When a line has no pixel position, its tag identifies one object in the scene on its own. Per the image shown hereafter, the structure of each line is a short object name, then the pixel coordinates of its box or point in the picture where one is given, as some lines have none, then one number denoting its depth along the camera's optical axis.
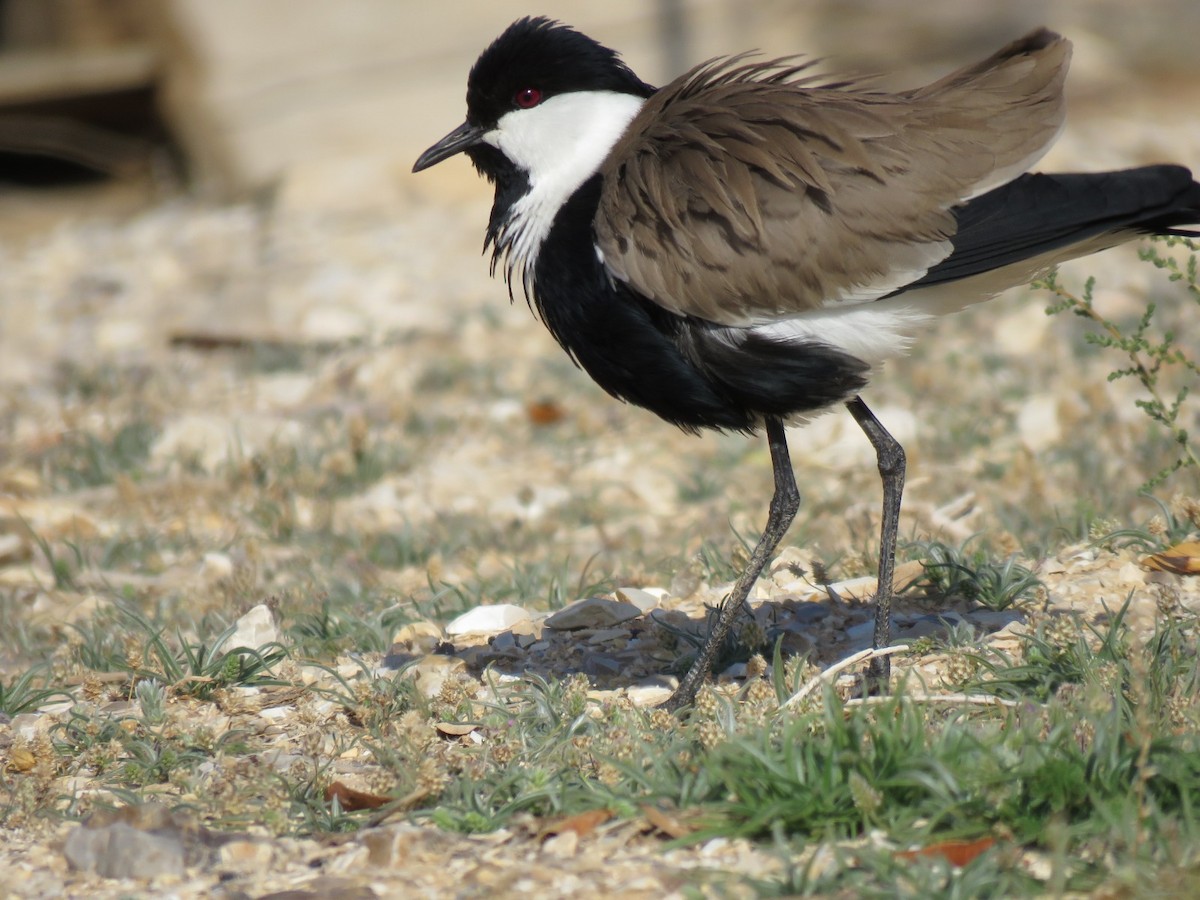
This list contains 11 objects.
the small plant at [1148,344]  7.43
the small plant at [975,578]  8.13
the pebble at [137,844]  5.91
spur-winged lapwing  7.23
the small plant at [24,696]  7.80
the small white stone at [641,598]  8.93
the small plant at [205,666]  7.76
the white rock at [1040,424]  12.70
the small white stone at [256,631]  8.57
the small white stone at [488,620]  8.77
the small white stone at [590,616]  8.64
